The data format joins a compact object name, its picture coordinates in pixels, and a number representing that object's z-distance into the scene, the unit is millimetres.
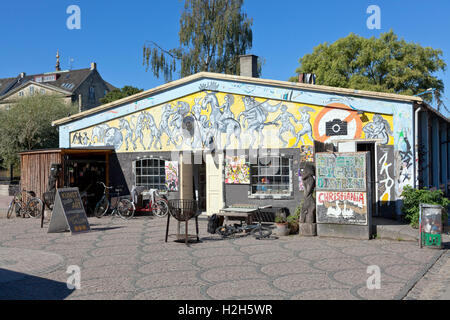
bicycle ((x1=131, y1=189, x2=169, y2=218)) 14852
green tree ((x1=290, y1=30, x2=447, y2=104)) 30609
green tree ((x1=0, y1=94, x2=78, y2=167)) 29891
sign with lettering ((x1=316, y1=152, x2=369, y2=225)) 10133
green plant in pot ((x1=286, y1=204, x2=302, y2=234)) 10977
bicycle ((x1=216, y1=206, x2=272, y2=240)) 10453
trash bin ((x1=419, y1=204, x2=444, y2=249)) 8867
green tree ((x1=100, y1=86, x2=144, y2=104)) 43219
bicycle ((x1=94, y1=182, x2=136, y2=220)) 14656
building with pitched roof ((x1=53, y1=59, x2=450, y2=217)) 12102
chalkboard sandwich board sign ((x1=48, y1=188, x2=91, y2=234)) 11469
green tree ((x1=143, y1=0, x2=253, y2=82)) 28969
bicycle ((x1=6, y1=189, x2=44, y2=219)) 15023
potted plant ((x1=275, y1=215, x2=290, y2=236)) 10797
